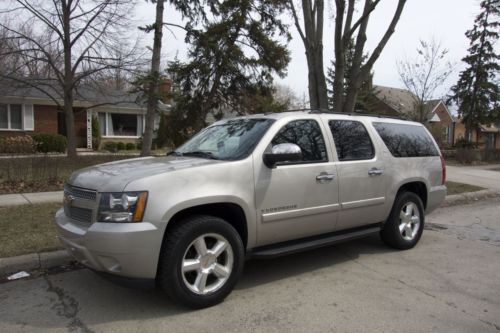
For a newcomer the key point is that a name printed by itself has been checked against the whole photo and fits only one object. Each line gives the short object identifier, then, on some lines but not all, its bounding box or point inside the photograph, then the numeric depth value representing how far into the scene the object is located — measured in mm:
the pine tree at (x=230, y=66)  17547
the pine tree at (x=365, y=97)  30031
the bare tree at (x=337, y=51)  9898
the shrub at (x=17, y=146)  20094
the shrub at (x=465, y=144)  30416
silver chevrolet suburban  3523
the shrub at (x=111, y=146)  25344
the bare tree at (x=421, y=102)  19781
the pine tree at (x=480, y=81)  31938
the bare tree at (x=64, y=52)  14547
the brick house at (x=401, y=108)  32781
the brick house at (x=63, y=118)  23125
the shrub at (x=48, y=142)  21891
